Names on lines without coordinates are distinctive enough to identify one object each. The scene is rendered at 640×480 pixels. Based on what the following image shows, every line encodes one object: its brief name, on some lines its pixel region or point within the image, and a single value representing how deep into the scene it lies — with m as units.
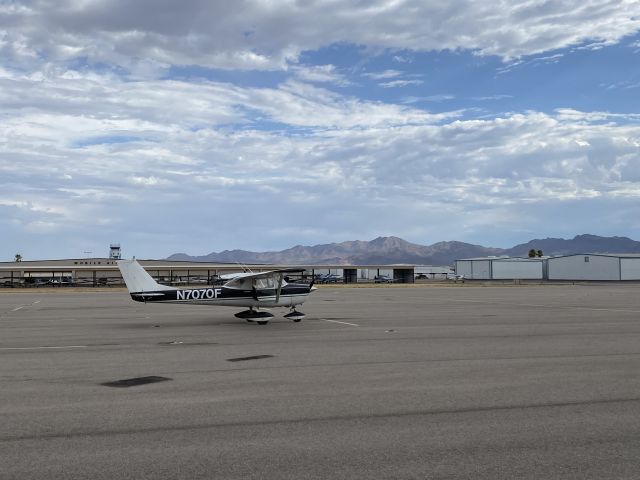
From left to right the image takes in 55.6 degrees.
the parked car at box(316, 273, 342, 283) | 112.50
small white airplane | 24.61
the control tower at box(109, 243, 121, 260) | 148.95
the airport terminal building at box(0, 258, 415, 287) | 112.81
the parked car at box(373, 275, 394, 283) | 118.88
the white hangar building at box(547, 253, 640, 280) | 109.12
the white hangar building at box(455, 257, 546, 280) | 125.75
